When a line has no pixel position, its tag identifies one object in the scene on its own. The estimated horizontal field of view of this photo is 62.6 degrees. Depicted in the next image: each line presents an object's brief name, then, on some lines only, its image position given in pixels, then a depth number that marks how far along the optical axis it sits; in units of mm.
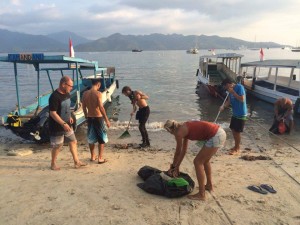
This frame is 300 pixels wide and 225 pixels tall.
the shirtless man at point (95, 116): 5649
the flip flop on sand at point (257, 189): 4502
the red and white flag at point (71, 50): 9615
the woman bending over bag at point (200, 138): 3990
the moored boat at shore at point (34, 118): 7352
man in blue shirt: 6244
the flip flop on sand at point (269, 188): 4549
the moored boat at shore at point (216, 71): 17003
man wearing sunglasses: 4984
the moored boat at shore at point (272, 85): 12888
